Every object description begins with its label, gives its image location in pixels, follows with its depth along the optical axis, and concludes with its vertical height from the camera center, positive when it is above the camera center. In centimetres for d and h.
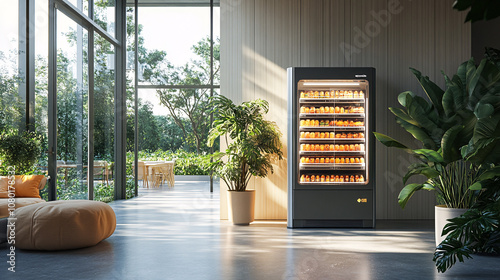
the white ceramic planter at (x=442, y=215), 468 -75
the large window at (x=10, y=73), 539 +85
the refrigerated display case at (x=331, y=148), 604 -7
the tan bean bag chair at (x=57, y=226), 443 -81
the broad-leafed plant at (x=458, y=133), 432 +10
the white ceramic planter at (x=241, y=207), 621 -87
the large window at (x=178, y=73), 955 +146
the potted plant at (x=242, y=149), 617 -8
